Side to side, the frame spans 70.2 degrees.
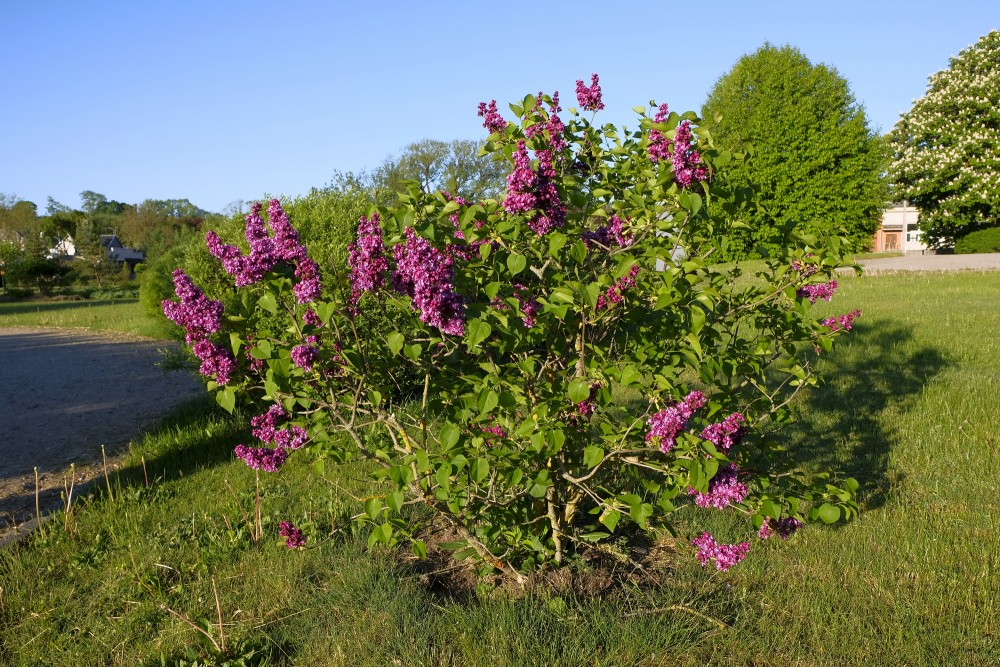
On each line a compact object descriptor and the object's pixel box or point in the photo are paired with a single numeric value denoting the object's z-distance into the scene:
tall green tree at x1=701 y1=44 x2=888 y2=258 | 32.84
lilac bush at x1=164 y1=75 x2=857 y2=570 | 2.60
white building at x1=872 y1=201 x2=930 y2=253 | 67.81
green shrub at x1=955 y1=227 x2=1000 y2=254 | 32.75
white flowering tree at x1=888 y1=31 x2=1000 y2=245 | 31.42
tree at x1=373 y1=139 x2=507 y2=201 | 49.03
